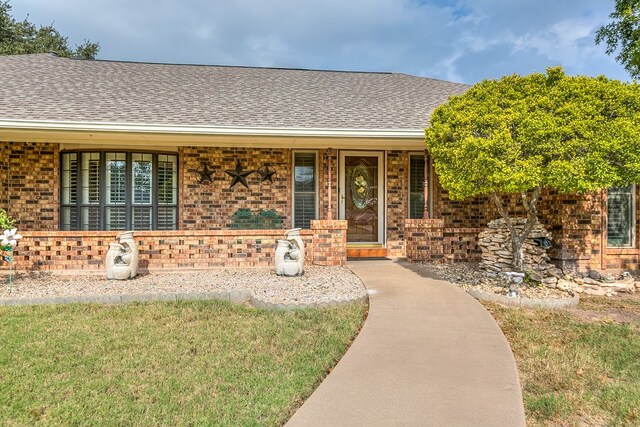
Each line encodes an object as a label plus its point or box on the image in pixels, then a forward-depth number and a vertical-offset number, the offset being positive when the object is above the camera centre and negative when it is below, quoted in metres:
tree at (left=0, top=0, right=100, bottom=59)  20.31 +9.85
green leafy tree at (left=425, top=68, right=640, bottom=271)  5.04 +1.07
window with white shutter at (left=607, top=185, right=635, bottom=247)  7.62 +0.01
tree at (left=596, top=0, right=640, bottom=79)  9.27 +4.77
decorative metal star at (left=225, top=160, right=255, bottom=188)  8.51 +0.89
